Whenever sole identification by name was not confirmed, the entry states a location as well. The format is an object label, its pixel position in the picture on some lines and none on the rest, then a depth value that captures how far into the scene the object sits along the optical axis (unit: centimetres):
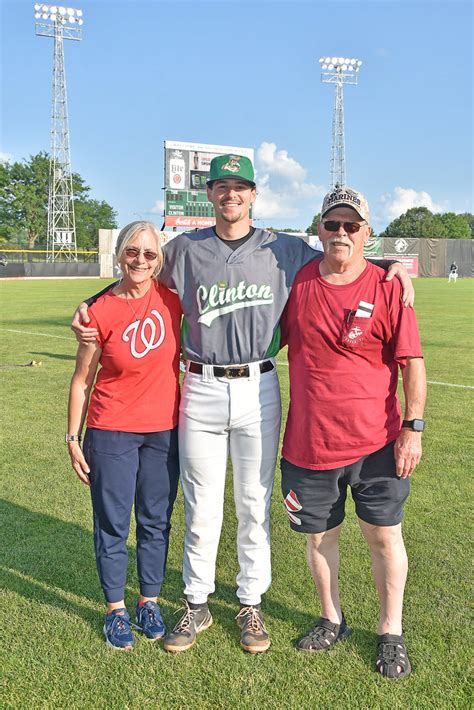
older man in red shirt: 265
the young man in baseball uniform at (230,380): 293
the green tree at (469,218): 10300
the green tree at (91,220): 8725
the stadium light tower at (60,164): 5531
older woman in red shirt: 290
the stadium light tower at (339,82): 5300
